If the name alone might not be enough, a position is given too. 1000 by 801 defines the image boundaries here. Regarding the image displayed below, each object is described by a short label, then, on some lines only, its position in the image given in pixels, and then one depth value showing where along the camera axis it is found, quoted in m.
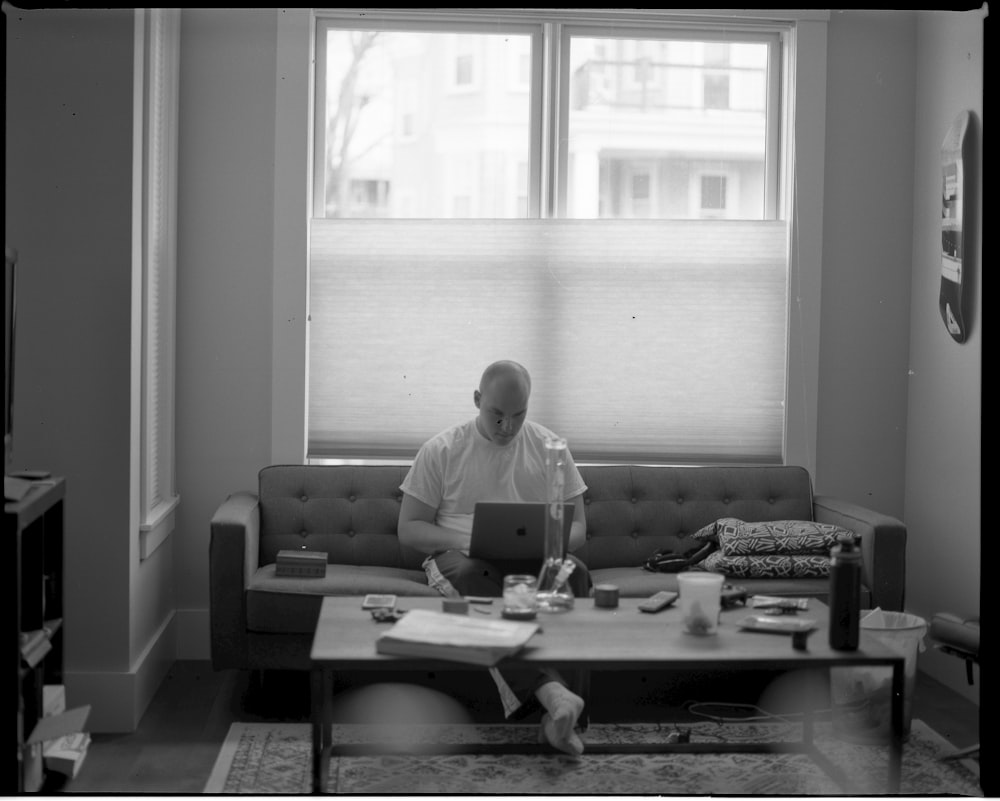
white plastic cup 2.66
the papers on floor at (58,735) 2.67
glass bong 2.89
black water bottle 2.54
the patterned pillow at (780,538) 3.88
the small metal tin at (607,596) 2.90
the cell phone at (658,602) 2.88
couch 3.61
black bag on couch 3.93
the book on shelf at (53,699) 2.76
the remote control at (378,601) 2.85
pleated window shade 4.38
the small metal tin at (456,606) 2.79
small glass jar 2.76
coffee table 2.47
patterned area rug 2.95
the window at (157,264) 3.65
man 3.56
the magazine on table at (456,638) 2.46
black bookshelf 2.52
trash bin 3.31
